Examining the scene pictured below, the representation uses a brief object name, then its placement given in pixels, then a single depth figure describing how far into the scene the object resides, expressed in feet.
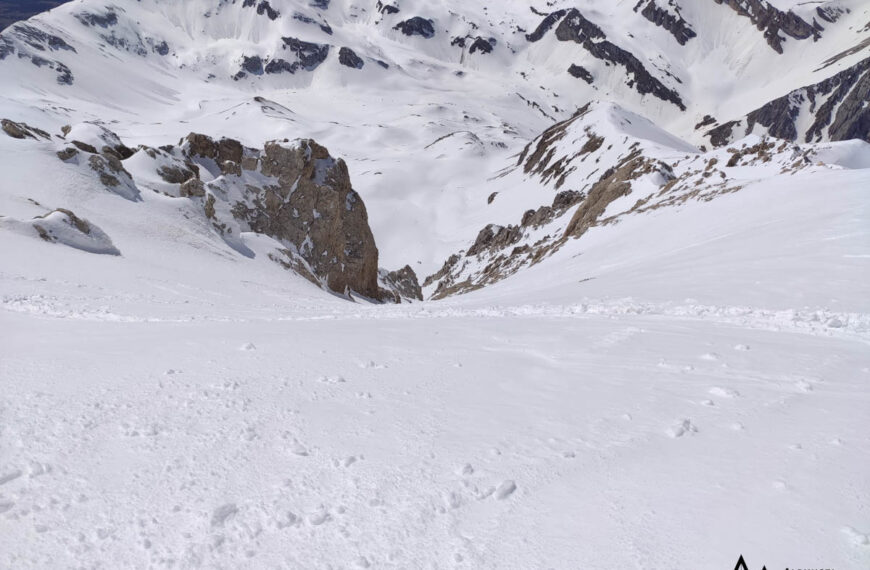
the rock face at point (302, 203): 113.39
